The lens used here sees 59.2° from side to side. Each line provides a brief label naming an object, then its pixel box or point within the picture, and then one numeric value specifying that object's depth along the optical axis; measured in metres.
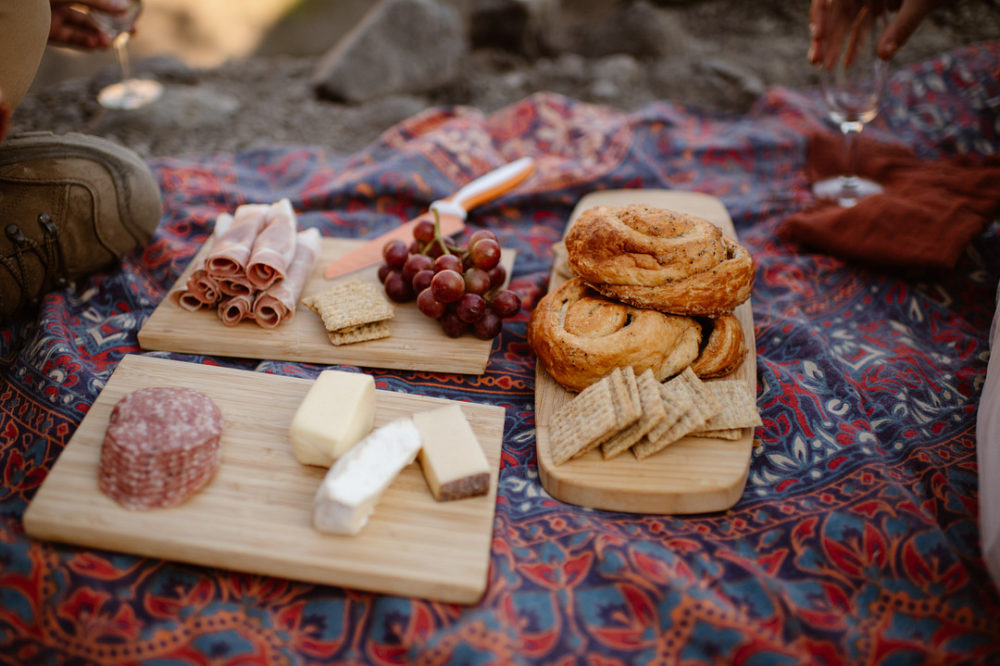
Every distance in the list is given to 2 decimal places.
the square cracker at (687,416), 0.57
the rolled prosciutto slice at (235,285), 0.68
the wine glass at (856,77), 0.78
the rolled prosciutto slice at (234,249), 0.67
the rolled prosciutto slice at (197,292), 0.68
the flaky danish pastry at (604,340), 0.60
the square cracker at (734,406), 0.58
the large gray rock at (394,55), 1.14
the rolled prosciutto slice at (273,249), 0.67
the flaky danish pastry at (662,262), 0.61
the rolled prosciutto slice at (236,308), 0.68
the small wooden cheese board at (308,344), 0.67
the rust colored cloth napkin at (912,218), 0.75
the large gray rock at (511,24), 1.27
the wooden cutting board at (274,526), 0.51
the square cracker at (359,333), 0.67
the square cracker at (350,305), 0.66
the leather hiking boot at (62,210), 0.68
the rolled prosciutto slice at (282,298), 0.67
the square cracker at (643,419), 0.56
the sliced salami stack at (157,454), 0.53
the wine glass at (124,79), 0.88
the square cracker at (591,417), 0.56
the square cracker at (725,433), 0.59
